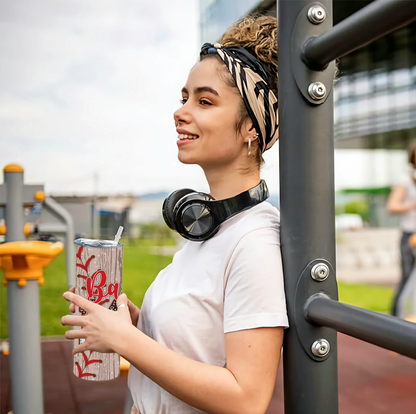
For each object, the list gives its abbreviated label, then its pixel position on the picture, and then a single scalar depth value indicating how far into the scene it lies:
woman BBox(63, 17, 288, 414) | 0.68
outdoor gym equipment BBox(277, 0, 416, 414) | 0.65
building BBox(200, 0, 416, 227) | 15.96
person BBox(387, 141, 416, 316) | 3.39
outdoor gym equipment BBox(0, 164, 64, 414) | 2.00
